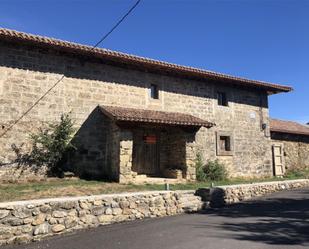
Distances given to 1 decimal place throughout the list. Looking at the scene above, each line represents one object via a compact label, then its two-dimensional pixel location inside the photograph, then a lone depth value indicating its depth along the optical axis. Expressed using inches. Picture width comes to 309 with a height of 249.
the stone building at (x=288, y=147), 613.7
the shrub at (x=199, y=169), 450.4
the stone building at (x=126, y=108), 366.4
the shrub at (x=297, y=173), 603.6
